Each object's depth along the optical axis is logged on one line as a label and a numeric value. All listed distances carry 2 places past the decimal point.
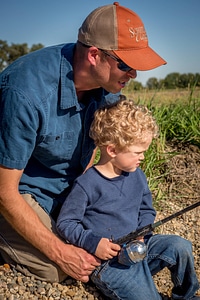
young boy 2.66
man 2.56
